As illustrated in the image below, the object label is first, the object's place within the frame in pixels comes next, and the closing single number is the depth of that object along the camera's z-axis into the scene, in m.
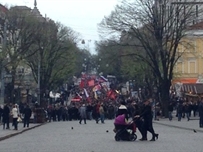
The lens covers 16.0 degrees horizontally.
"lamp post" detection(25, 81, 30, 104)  84.46
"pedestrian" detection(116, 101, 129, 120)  32.22
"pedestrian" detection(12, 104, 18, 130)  46.37
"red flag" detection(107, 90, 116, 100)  95.70
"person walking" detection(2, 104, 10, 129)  46.98
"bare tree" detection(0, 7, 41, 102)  69.44
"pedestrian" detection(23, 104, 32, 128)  50.47
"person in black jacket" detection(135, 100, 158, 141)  31.56
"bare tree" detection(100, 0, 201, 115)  68.19
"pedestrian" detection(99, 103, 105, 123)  58.61
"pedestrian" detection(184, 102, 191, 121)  64.44
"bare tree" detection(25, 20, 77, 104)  84.12
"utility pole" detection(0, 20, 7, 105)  56.63
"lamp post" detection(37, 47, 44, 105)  80.80
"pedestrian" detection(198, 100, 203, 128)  46.34
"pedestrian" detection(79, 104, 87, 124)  60.49
